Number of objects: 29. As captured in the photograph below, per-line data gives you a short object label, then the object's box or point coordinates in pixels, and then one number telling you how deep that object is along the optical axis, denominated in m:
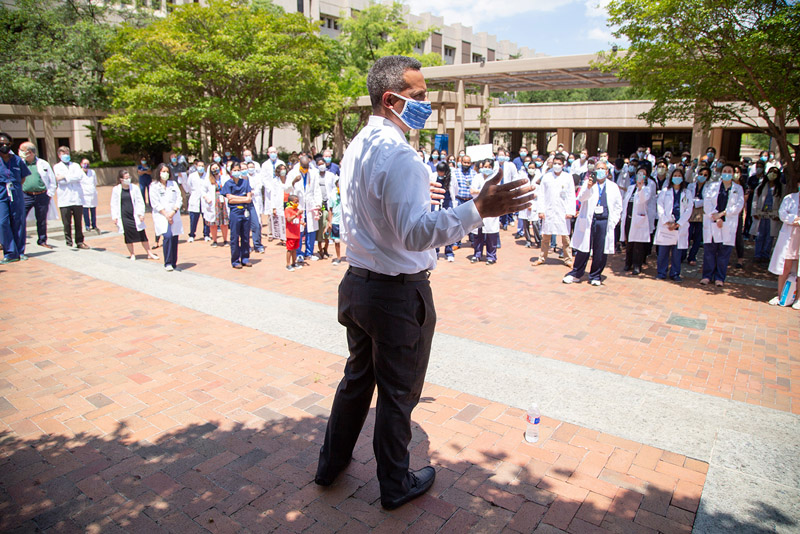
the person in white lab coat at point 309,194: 10.23
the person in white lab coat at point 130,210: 10.02
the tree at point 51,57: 25.75
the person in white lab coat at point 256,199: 11.36
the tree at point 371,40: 33.28
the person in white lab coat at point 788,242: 7.56
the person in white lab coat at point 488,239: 10.30
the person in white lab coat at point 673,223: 9.10
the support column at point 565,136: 32.72
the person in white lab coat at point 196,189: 11.98
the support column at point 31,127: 26.64
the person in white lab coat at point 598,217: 8.85
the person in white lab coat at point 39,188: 10.30
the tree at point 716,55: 8.20
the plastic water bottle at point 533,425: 3.83
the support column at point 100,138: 28.80
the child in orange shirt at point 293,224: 9.52
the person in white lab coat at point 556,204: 10.45
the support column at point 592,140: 35.28
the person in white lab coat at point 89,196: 12.13
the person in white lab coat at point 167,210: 9.18
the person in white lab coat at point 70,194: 10.99
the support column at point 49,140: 26.86
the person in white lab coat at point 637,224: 9.61
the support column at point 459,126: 23.12
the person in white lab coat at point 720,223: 8.60
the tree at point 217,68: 17.45
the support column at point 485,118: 25.14
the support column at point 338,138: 31.11
